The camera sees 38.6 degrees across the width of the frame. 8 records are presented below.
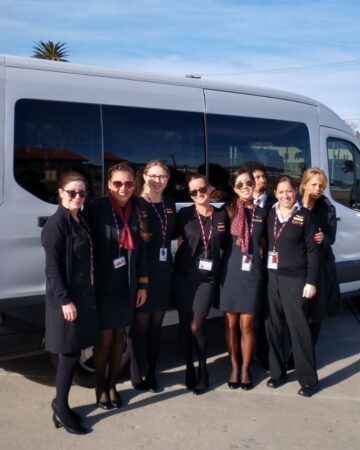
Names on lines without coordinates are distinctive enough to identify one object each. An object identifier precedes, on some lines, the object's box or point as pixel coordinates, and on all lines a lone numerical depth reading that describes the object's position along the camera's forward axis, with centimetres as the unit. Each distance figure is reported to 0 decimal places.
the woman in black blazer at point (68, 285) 302
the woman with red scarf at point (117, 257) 330
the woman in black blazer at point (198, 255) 370
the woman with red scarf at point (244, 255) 373
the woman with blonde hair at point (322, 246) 394
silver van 338
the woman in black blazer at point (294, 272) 373
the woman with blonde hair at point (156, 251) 357
